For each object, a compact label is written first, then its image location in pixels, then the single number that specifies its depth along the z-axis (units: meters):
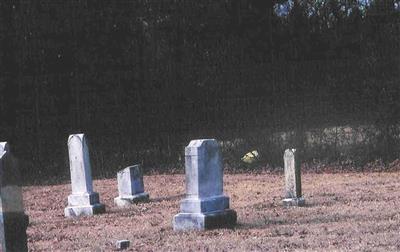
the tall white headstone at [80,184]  12.42
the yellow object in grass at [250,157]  20.50
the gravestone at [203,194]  9.68
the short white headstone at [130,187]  13.59
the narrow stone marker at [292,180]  11.76
